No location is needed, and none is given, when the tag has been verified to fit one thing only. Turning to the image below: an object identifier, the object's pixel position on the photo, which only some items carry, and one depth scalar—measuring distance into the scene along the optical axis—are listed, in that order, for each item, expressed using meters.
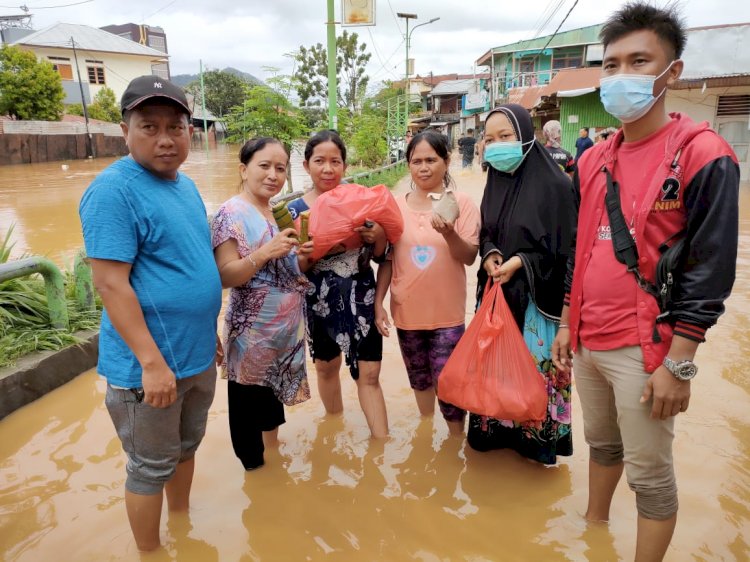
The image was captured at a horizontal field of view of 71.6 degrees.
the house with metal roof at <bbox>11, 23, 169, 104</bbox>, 35.91
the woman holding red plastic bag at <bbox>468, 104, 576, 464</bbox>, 2.34
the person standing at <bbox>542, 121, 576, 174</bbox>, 7.60
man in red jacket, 1.49
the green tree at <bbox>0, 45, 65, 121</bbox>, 24.05
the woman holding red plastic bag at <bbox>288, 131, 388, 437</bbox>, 2.70
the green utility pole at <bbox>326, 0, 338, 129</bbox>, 9.39
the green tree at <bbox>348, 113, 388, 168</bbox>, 18.11
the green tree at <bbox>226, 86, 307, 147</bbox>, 10.66
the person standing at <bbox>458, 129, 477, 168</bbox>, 22.05
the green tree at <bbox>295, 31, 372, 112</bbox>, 36.92
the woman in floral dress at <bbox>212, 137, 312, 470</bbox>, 2.24
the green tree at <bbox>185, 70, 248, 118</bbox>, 45.09
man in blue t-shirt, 1.67
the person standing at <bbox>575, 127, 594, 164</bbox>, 10.99
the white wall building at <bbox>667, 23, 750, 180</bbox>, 13.41
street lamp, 23.48
